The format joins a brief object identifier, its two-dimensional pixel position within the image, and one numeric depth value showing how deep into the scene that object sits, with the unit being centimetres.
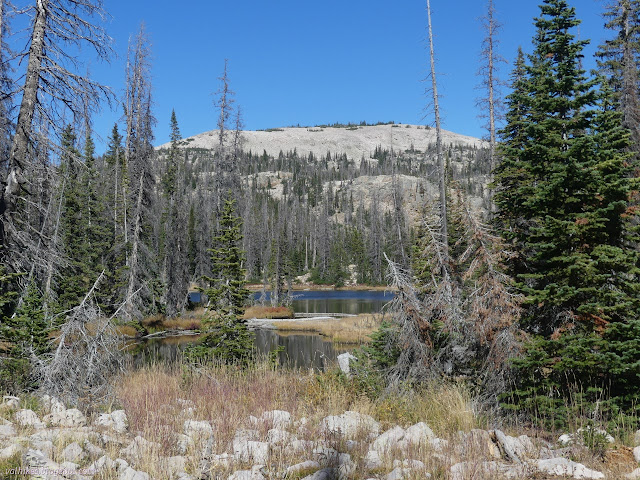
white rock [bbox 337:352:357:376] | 1036
